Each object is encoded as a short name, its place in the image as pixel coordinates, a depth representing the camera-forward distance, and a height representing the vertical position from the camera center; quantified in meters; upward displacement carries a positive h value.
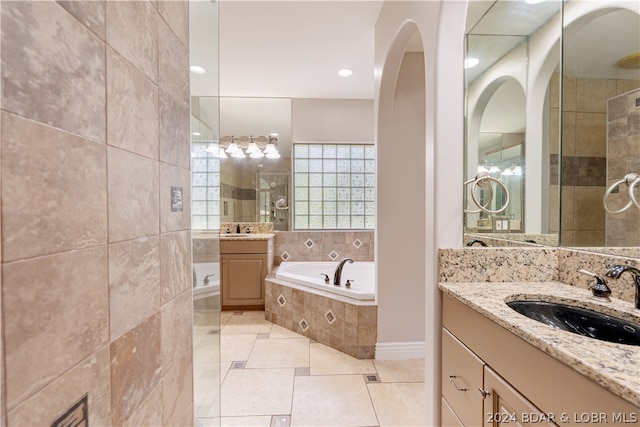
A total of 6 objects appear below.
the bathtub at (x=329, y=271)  3.32 -0.78
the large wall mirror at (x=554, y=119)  1.16 +0.48
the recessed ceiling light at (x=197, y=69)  1.16 +0.61
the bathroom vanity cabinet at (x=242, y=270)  3.45 -0.75
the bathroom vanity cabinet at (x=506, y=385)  0.60 -0.48
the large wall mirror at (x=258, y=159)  3.96 +0.74
